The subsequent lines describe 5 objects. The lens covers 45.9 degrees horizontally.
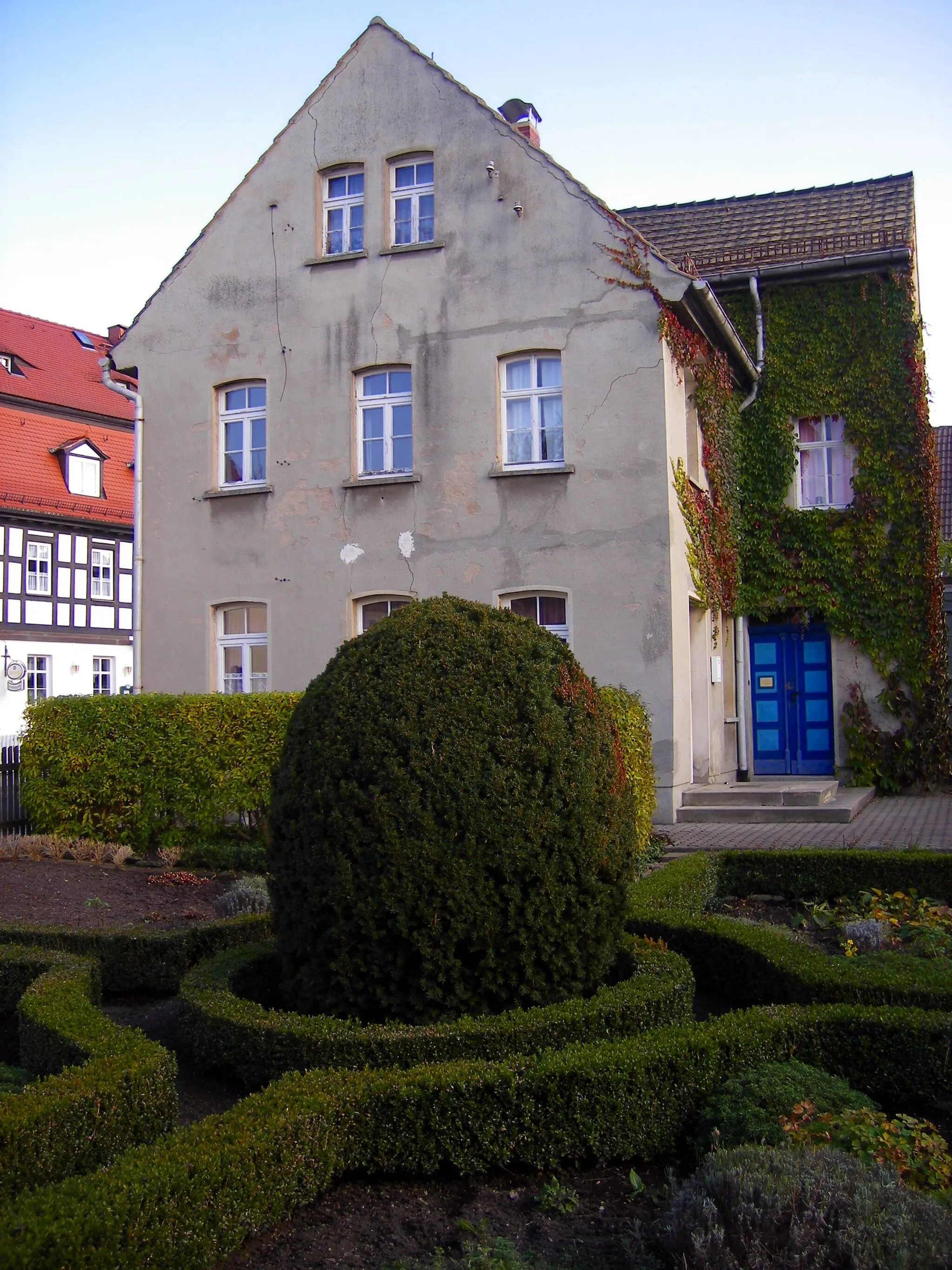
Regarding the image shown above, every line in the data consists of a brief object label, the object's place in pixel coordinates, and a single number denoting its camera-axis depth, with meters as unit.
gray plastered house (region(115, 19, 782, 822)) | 15.09
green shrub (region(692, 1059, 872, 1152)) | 3.99
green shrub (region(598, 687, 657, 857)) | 12.20
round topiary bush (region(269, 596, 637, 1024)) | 4.66
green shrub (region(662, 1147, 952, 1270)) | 2.99
